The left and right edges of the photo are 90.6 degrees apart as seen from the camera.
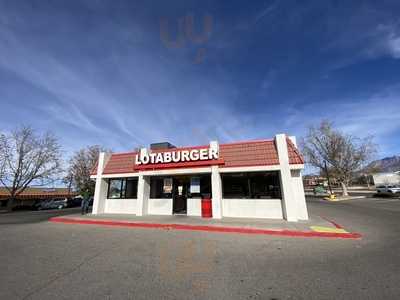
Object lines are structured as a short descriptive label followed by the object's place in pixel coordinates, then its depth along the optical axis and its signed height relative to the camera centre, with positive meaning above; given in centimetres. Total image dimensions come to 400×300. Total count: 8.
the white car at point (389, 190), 3027 +37
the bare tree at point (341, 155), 3266 +618
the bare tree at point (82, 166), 3934 +650
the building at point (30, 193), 3241 +134
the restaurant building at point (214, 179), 1197 +117
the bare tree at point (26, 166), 2766 +497
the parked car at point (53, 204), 2927 -57
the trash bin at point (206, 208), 1295 -73
